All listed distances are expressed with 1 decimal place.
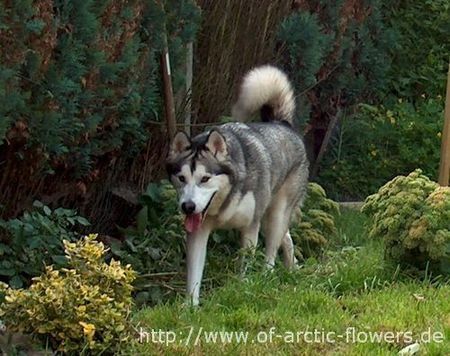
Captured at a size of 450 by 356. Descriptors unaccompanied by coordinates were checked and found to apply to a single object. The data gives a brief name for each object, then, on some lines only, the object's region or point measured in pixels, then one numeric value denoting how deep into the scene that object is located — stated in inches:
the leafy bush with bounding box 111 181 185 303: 411.0
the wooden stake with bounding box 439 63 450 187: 525.1
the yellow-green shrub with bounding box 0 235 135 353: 262.0
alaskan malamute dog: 393.7
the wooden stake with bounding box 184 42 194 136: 486.9
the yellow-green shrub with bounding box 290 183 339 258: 485.0
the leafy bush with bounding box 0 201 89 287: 369.4
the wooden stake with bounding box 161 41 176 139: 458.1
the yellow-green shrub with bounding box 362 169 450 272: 368.4
